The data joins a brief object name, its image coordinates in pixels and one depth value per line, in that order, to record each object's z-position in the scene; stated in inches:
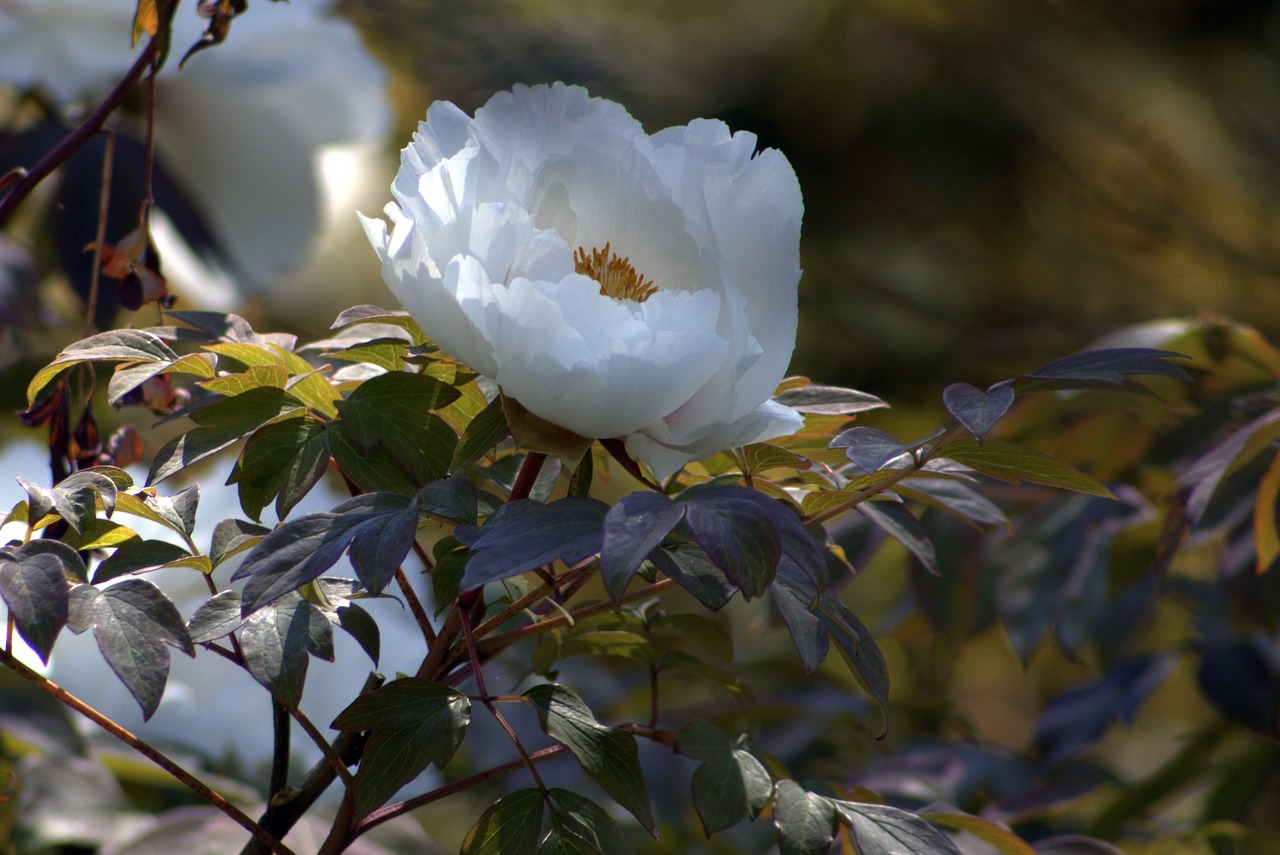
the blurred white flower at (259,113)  132.7
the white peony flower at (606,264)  109.5
